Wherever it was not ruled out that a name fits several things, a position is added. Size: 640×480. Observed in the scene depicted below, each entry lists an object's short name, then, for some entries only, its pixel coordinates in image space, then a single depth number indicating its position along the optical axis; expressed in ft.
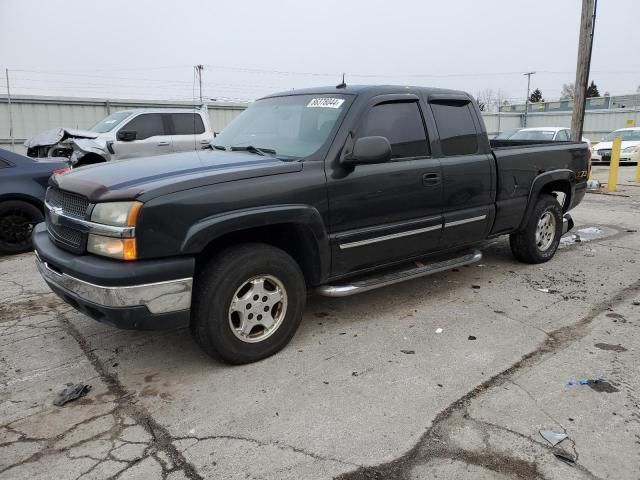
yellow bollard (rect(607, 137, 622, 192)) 41.19
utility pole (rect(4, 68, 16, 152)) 51.10
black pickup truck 10.07
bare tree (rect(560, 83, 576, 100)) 275.61
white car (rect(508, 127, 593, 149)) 52.90
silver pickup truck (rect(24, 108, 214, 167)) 34.14
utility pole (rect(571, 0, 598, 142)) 42.09
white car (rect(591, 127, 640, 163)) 60.90
